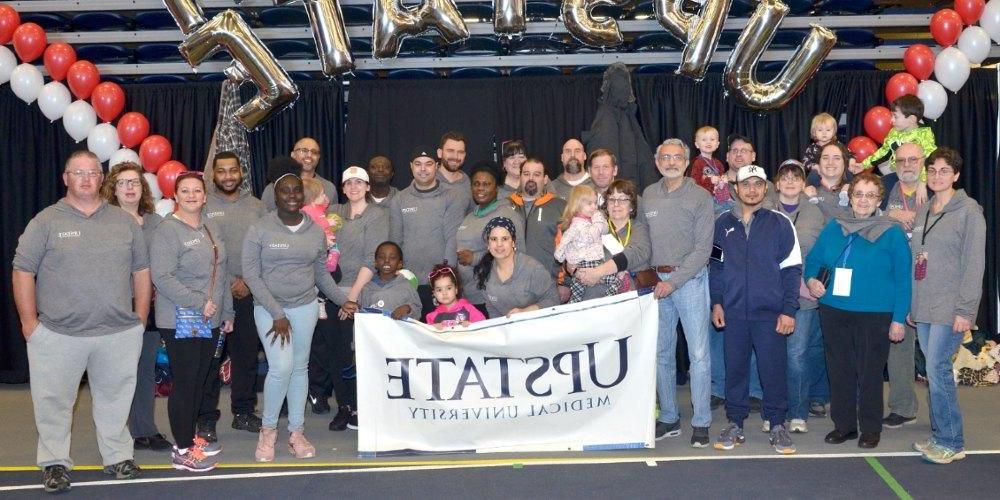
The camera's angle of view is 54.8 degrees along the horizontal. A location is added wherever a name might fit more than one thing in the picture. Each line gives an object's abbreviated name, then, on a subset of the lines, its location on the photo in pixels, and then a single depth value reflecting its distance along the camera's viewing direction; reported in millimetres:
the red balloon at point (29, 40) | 7664
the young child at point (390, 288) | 5832
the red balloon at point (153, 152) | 7723
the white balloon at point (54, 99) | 7742
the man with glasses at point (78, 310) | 4855
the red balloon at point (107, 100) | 7738
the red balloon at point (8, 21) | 7703
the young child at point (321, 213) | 6156
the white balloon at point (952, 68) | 7461
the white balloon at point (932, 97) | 7480
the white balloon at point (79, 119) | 7699
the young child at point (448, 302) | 5613
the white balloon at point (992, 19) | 7379
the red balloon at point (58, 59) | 7699
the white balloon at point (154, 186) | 7699
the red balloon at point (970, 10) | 7461
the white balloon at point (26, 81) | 7750
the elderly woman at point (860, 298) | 5438
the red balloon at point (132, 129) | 7738
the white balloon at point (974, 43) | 7469
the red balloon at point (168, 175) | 7562
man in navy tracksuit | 5500
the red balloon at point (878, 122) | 7629
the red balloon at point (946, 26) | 7465
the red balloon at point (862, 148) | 7516
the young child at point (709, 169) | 6559
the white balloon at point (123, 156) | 7613
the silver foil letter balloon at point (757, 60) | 7340
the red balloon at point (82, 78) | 7723
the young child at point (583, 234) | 5602
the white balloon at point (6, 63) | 7742
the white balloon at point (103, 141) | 7691
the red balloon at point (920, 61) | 7547
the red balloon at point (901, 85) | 7602
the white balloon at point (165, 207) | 7257
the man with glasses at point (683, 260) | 5586
